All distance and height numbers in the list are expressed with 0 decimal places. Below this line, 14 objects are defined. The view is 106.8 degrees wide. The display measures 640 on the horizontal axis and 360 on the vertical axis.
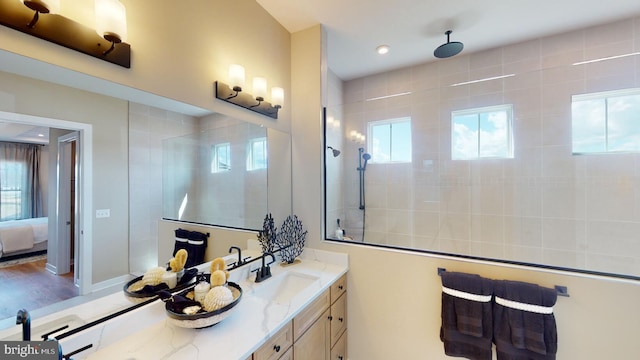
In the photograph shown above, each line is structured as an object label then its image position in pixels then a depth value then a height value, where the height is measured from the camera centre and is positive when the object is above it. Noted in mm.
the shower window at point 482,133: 2283 +475
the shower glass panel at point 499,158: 1902 +212
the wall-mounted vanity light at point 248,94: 1591 +636
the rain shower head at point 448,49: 2219 +1268
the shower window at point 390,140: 2721 +478
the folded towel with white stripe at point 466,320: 1483 -891
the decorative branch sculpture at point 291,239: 2027 -506
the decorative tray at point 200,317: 1033 -605
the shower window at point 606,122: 1825 +470
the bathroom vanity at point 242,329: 962 -699
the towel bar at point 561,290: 1398 -653
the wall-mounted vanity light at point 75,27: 817 +598
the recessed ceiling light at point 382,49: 2429 +1373
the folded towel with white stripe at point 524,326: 1342 -852
